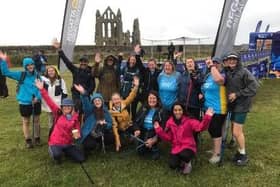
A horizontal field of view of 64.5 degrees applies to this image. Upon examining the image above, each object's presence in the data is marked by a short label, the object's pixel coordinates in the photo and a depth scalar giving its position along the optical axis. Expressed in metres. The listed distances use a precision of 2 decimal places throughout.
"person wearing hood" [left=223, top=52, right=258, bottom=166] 3.18
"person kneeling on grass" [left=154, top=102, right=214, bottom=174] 3.18
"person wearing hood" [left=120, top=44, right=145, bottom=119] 3.98
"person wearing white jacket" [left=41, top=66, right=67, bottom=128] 3.90
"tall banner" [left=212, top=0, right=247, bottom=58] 4.15
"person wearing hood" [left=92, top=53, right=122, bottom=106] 4.01
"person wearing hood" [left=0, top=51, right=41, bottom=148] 3.87
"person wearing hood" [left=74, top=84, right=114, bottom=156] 3.62
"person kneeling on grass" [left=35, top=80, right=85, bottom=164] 3.48
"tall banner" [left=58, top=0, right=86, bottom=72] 4.68
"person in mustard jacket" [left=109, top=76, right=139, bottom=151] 3.77
